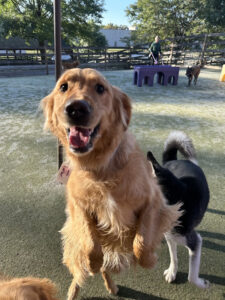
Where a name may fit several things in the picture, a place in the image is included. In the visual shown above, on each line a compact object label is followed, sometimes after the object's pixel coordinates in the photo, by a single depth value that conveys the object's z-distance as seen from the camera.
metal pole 1.88
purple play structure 7.86
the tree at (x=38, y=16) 17.09
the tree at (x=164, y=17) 20.94
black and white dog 1.58
